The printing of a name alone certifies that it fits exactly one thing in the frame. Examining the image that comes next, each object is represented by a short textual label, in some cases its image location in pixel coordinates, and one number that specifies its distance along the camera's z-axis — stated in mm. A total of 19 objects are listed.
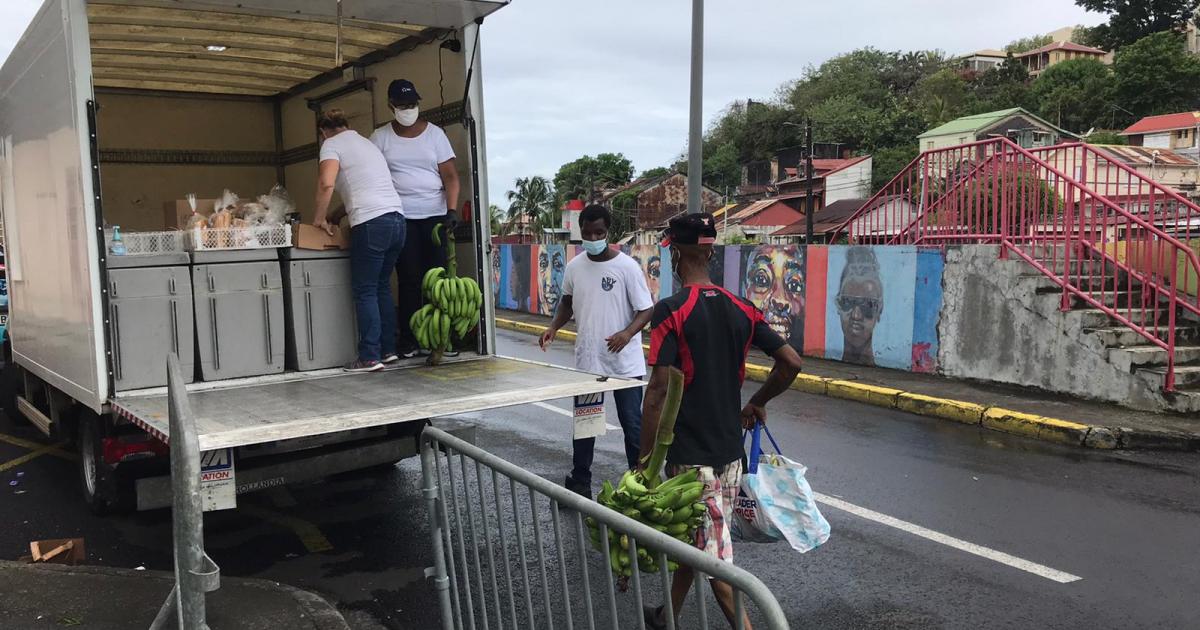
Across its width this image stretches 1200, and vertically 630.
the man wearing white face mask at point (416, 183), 5746
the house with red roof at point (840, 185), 68312
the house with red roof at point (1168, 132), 61531
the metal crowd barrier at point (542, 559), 1901
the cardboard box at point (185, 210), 6333
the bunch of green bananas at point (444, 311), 5586
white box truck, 4461
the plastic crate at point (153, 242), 5277
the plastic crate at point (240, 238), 5195
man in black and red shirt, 3471
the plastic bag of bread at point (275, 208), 5801
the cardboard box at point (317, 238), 5500
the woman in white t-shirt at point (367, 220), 5473
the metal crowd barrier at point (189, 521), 2104
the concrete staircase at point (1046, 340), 8758
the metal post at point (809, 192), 36853
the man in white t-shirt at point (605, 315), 5504
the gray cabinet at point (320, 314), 5465
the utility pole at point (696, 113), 11891
